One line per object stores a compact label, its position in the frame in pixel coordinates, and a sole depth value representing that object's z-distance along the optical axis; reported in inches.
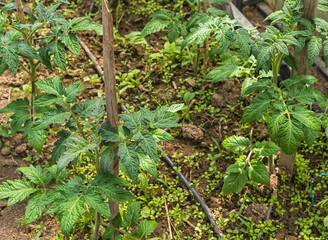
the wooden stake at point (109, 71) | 87.5
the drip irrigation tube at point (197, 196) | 121.9
